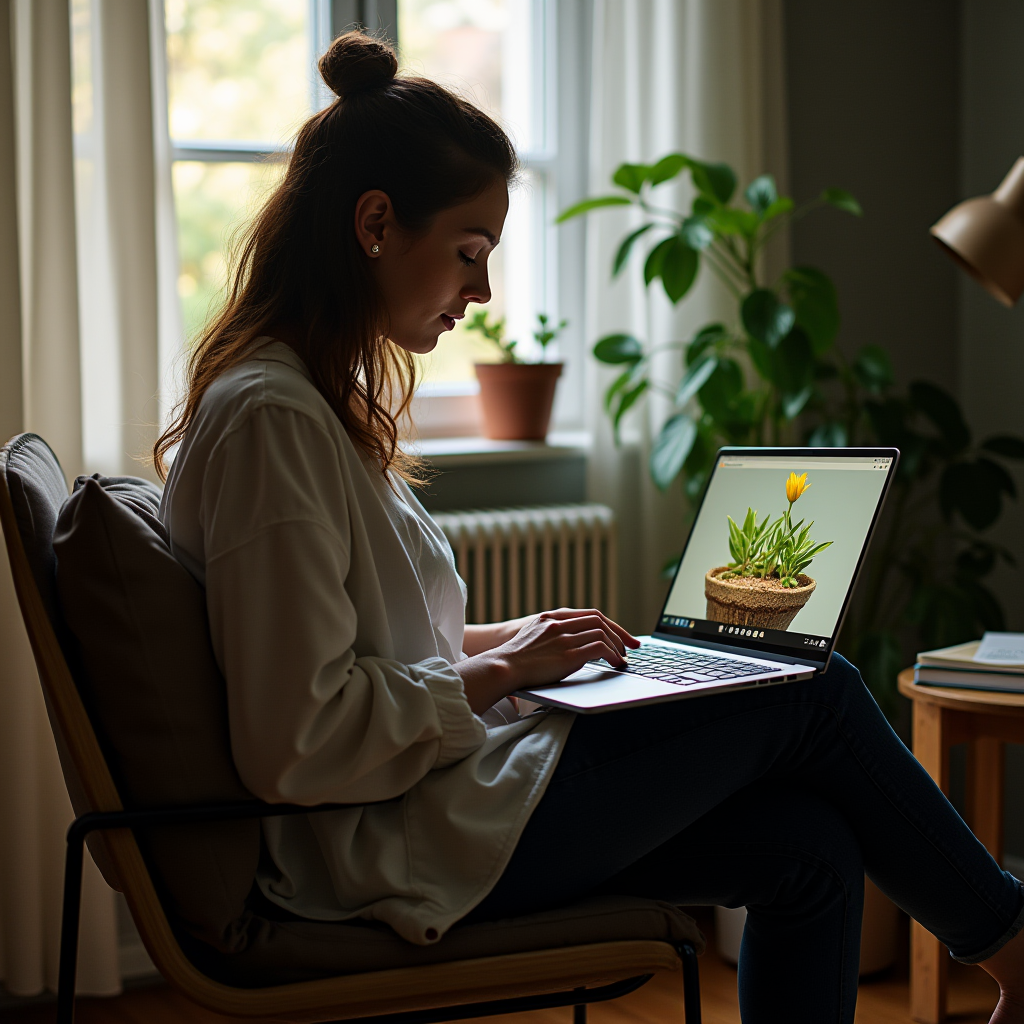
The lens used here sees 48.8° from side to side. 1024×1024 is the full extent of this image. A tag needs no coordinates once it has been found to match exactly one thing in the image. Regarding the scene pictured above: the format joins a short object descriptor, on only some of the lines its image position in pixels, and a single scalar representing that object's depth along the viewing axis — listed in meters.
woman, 0.94
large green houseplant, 2.02
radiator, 2.18
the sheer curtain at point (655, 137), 2.28
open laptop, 1.12
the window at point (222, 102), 2.16
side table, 1.62
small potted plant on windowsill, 2.29
